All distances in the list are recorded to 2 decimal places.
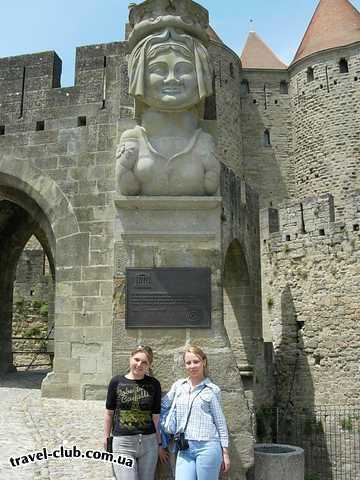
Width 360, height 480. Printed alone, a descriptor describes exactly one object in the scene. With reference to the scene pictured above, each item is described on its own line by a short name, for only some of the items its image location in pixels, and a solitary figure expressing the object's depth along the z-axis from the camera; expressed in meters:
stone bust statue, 3.77
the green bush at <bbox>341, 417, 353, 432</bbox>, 11.03
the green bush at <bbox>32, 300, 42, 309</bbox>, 15.61
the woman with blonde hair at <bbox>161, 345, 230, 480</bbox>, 2.80
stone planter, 3.75
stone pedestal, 3.57
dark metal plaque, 3.63
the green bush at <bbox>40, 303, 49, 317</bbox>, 15.48
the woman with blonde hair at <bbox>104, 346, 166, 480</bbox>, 2.82
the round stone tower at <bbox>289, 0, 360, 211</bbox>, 25.55
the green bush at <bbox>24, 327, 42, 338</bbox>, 15.34
